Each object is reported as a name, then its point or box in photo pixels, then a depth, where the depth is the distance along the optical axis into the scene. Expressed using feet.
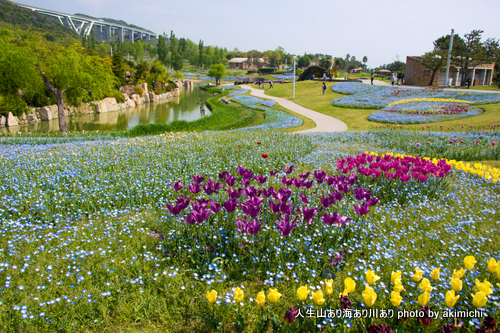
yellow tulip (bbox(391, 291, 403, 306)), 7.70
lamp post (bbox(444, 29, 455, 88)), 107.83
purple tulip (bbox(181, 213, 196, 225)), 11.43
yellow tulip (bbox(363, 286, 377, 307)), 7.44
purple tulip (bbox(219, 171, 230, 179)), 14.89
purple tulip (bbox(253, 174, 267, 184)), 15.12
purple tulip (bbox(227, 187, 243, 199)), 13.21
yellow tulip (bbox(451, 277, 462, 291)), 8.00
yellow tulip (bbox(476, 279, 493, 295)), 7.81
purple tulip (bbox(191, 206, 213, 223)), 11.32
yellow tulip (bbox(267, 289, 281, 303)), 7.62
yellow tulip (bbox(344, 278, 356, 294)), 7.86
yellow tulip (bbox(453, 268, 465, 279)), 8.46
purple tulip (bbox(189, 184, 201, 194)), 14.04
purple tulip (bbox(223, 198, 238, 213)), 12.03
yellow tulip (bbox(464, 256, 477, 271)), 9.01
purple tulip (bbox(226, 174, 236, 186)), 14.72
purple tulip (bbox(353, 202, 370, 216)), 12.29
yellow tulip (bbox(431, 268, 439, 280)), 9.12
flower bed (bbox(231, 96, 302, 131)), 68.04
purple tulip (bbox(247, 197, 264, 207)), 12.35
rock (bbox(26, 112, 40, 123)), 95.25
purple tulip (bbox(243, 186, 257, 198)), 12.92
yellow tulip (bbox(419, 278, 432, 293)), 8.11
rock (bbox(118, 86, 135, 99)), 157.12
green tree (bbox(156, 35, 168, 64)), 291.01
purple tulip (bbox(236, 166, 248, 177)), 15.69
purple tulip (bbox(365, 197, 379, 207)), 12.51
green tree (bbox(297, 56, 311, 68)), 434.71
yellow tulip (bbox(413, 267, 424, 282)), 8.88
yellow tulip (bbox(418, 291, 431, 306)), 7.68
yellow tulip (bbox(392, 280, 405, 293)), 8.02
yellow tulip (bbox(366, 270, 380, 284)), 8.16
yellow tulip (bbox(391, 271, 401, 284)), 8.34
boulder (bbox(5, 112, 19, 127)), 87.25
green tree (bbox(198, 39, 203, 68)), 407.34
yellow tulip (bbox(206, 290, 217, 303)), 8.00
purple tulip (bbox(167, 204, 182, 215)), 11.79
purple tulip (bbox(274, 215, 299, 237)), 10.67
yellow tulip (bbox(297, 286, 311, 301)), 7.68
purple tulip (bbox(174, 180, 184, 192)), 14.07
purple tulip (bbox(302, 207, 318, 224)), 11.97
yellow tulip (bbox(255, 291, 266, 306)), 7.61
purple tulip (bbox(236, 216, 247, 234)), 11.59
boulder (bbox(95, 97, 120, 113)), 123.85
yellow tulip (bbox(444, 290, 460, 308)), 7.64
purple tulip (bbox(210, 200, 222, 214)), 12.09
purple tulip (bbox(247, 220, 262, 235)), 10.88
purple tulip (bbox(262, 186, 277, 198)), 13.35
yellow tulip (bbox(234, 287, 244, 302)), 8.14
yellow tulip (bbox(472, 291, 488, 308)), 7.54
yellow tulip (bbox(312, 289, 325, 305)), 7.58
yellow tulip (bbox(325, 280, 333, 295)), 8.08
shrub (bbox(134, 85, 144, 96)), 162.20
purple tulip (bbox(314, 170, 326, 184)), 15.37
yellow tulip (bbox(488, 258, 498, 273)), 8.92
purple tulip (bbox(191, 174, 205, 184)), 14.51
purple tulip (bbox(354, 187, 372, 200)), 13.25
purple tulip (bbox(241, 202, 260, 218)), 11.48
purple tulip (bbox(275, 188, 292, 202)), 12.69
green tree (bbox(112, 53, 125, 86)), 154.10
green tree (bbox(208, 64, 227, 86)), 272.72
